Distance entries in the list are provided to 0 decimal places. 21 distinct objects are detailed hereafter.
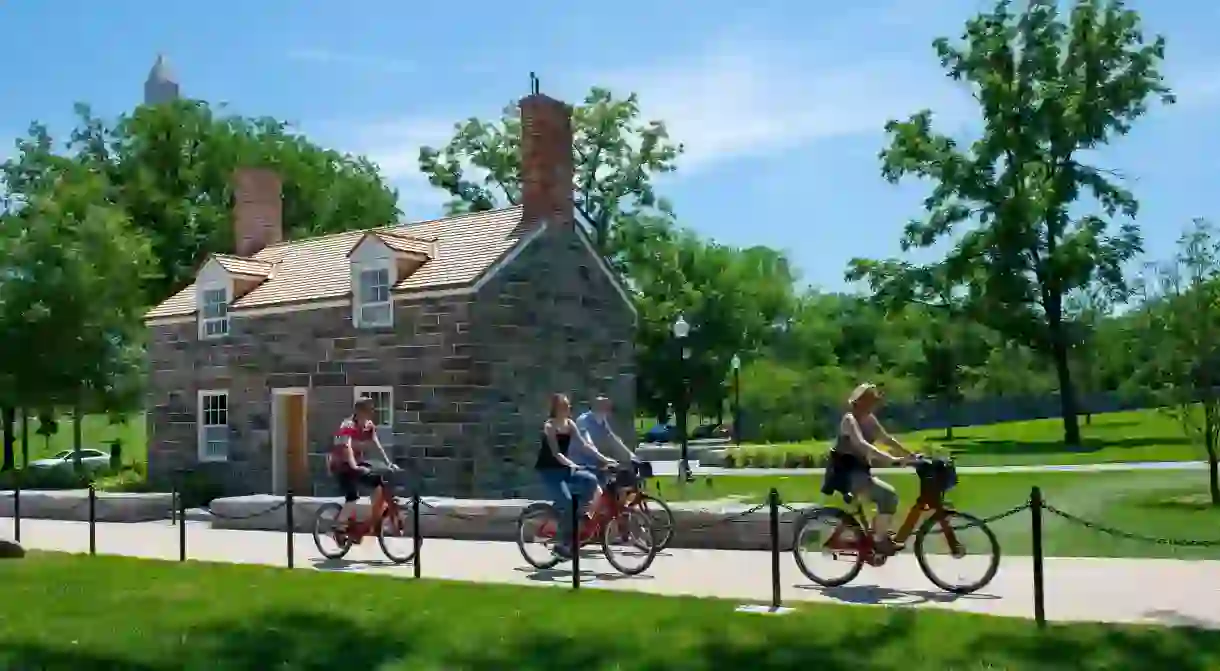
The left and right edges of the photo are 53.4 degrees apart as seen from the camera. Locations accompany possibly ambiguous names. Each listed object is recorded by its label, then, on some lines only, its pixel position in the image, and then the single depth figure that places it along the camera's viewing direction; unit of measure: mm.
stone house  21328
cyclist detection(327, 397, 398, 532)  14727
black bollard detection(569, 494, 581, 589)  11906
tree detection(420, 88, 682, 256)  50781
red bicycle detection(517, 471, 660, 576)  12797
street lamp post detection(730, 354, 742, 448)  45656
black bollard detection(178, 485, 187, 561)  15062
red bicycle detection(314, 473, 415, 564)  14664
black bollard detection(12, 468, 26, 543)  18897
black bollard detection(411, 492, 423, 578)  13172
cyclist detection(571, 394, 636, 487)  13406
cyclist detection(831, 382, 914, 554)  11188
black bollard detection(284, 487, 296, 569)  14320
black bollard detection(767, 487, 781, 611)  10336
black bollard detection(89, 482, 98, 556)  16222
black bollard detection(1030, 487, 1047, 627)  9433
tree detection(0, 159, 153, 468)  31516
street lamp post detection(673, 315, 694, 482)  29172
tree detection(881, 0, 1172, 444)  43281
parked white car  39250
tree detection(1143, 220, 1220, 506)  19094
